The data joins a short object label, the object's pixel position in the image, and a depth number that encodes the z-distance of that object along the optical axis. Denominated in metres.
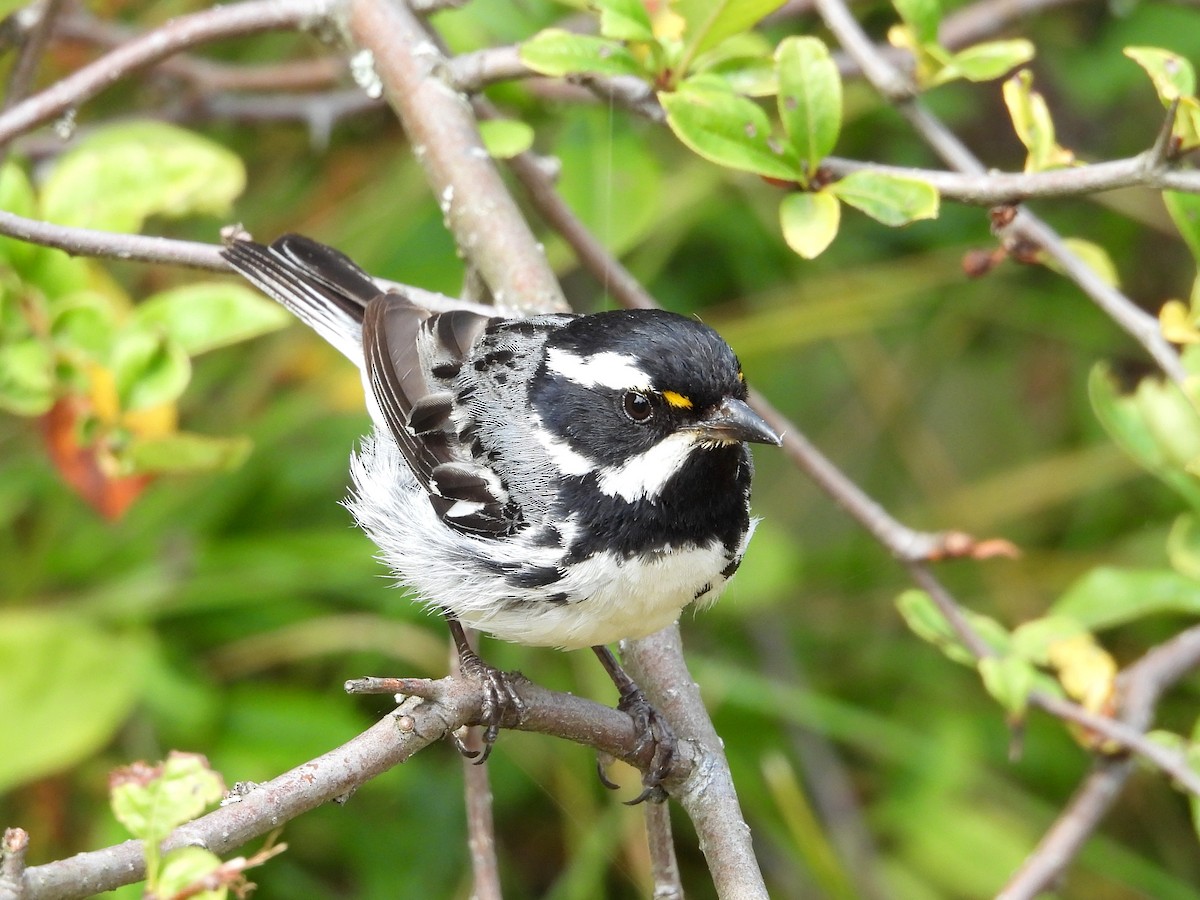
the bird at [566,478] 5.36
